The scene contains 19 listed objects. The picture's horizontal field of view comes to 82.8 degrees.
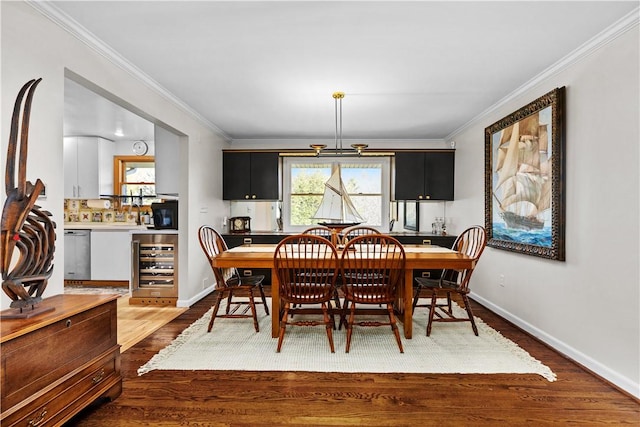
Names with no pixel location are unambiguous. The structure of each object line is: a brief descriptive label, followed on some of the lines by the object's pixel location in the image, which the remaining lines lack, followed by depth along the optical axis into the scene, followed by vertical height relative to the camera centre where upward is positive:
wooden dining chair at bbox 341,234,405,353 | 2.89 -0.60
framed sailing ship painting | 2.93 +0.29
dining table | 3.06 -0.44
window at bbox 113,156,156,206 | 6.09 +0.57
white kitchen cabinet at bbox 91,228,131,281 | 5.39 -0.64
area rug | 2.62 -1.12
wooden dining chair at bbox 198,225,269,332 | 3.38 -0.71
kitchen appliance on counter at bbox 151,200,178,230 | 4.58 -0.05
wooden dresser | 1.51 -0.72
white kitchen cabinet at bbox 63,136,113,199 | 5.79 +0.73
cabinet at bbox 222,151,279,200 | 5.79 +0.58
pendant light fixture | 3.70 +1.19
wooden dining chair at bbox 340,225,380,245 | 3.78 -0.31
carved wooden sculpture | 1.61 -0.11
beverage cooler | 4.40 -0.71
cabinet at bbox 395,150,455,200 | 5.69 +0.57
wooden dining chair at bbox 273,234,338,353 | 2.90 -0.61
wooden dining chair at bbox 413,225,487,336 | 3.28 -0.71
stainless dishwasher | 5.39 -0.65
